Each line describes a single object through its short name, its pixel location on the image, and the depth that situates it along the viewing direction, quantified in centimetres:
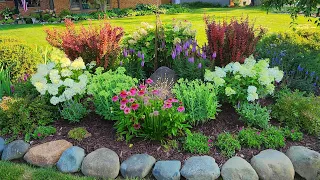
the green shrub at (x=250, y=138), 250
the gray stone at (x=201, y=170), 226
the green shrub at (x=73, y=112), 288
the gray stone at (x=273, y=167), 229
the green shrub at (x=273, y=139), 251
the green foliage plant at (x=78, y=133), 269
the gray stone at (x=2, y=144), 273
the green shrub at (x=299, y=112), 268
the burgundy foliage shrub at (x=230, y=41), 324
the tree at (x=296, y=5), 390
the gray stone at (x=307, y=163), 232
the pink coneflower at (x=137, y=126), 254
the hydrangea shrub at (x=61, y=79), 293
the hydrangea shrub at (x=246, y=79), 278
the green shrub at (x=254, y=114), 267
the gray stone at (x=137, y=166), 234
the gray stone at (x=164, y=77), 333
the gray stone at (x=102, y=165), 237
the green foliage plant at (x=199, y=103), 266
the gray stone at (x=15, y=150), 262
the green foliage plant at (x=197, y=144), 248
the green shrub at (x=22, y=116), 284
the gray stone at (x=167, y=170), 228
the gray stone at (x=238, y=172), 226
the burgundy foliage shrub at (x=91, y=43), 351
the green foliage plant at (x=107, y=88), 276
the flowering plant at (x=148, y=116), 248
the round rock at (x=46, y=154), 252
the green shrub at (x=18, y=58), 421
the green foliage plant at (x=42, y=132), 275
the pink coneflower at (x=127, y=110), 236
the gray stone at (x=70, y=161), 245
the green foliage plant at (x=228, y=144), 245
